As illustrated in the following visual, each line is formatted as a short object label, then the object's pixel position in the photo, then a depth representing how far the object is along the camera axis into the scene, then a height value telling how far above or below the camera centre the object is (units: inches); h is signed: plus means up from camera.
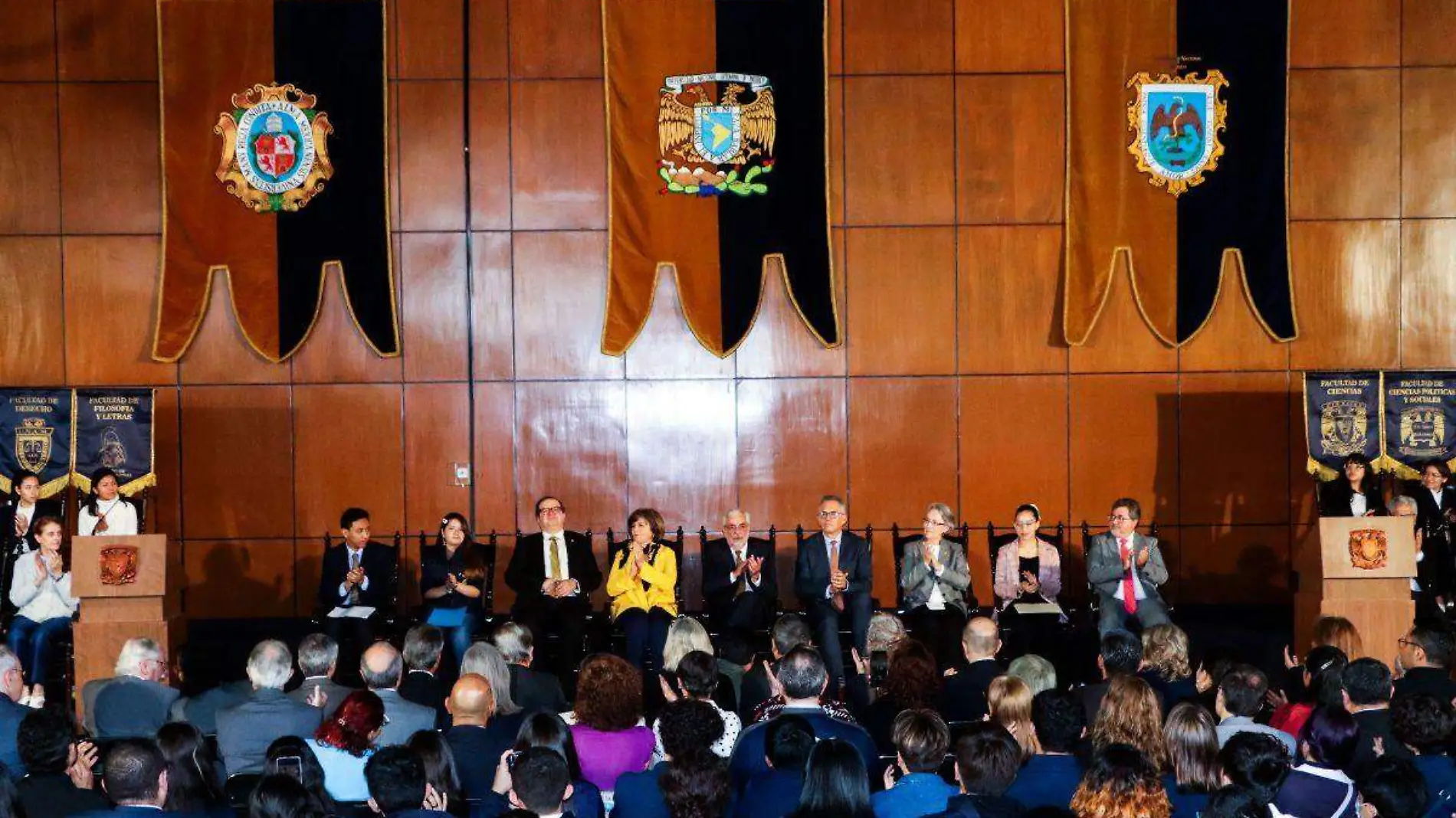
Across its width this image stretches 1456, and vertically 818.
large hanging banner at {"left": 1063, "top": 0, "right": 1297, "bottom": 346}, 417.7 +56.4
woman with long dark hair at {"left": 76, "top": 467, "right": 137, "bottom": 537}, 372.8 -35.6
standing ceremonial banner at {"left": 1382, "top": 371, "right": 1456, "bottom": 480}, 402.3 -16.1
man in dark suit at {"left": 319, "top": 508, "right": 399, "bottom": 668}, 364.5 -49.8
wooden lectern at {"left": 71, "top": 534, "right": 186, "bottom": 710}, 336.2 -50.7
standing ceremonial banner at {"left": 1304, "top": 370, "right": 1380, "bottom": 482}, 399.5 -12.9
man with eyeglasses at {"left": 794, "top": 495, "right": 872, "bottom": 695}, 360.8 -49.9
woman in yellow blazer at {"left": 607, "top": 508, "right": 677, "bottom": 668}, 359.6 -50.1
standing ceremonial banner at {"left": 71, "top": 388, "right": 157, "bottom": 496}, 395.5 -17.2
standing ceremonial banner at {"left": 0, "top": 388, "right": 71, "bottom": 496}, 397.4 -17.4
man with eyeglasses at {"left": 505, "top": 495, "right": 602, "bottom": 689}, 355.9 -51.8
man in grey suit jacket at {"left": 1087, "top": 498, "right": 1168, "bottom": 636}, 357.7 -49.7
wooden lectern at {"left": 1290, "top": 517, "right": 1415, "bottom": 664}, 343.6 -48.0
